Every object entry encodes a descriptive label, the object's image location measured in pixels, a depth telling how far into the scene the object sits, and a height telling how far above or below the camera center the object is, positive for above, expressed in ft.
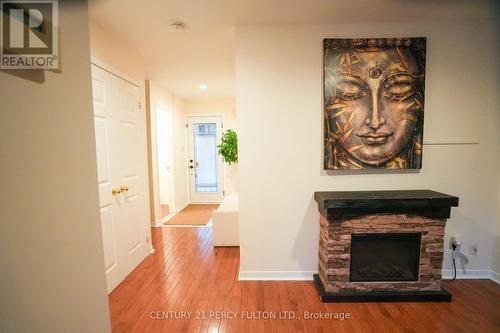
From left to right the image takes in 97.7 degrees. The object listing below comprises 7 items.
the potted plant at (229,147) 14.05 +0.22
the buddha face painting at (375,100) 6.67 +1.53
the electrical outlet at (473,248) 7.18 -3.27
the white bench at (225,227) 9.88 -3.47
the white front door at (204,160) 17.02 -0.75
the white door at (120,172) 6.63 -0.71
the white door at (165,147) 14.85 +0.30
